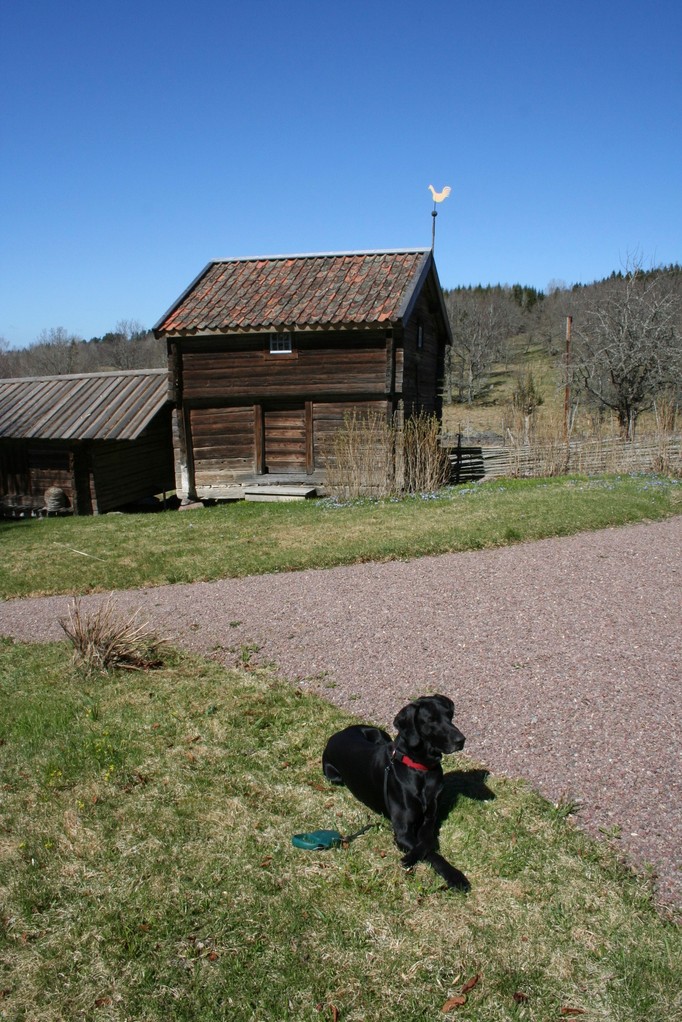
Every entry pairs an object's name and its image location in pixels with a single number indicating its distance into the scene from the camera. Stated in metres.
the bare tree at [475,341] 50.53
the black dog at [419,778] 3.83
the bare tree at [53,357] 68.06
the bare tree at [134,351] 64.69
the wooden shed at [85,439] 17.70
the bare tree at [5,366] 66.64
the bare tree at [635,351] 23.83
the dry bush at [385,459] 15.72
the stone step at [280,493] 16.75
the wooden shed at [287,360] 16.33
